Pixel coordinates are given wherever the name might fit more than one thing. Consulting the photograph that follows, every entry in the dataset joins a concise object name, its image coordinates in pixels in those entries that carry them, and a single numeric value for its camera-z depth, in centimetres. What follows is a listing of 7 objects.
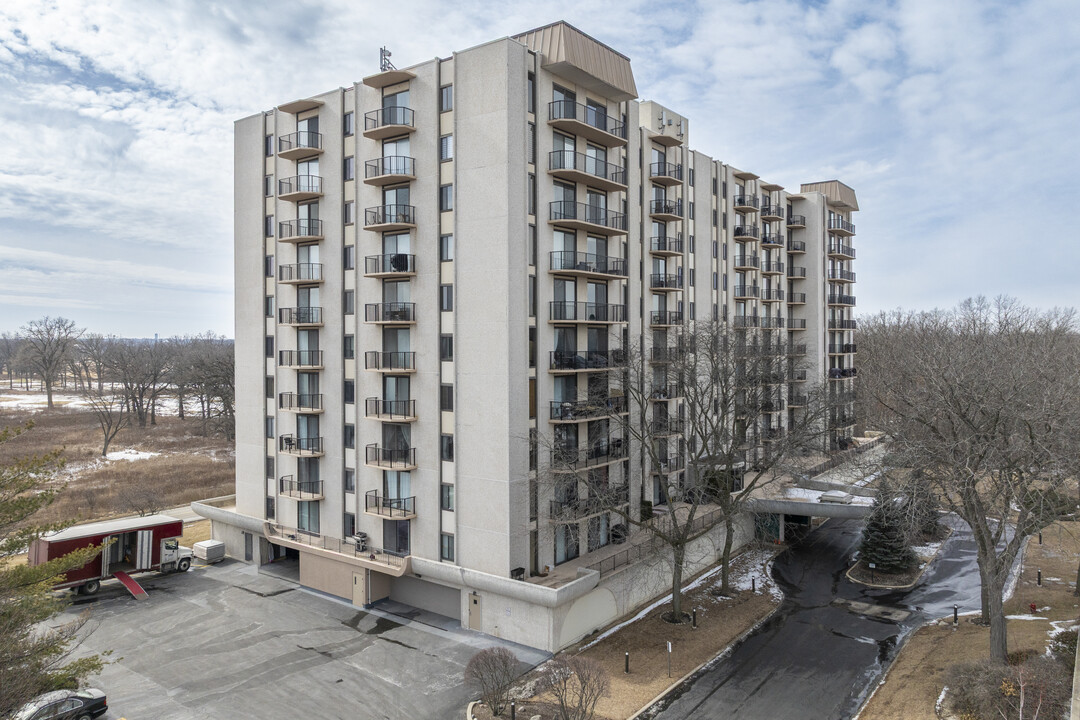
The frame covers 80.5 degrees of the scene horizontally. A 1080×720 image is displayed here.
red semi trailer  3100
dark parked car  1866
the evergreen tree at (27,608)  1488
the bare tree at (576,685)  1848
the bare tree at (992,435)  2194
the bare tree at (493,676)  2042
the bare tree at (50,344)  9094
